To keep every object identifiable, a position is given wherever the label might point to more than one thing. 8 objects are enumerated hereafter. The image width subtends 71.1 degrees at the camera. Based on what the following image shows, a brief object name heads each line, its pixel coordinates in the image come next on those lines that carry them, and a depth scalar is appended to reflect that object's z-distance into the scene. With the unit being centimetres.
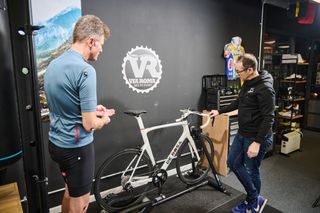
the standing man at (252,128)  190
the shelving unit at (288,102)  379
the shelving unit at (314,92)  495
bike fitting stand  223
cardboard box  298
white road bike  227
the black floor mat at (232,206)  227
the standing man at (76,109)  129
